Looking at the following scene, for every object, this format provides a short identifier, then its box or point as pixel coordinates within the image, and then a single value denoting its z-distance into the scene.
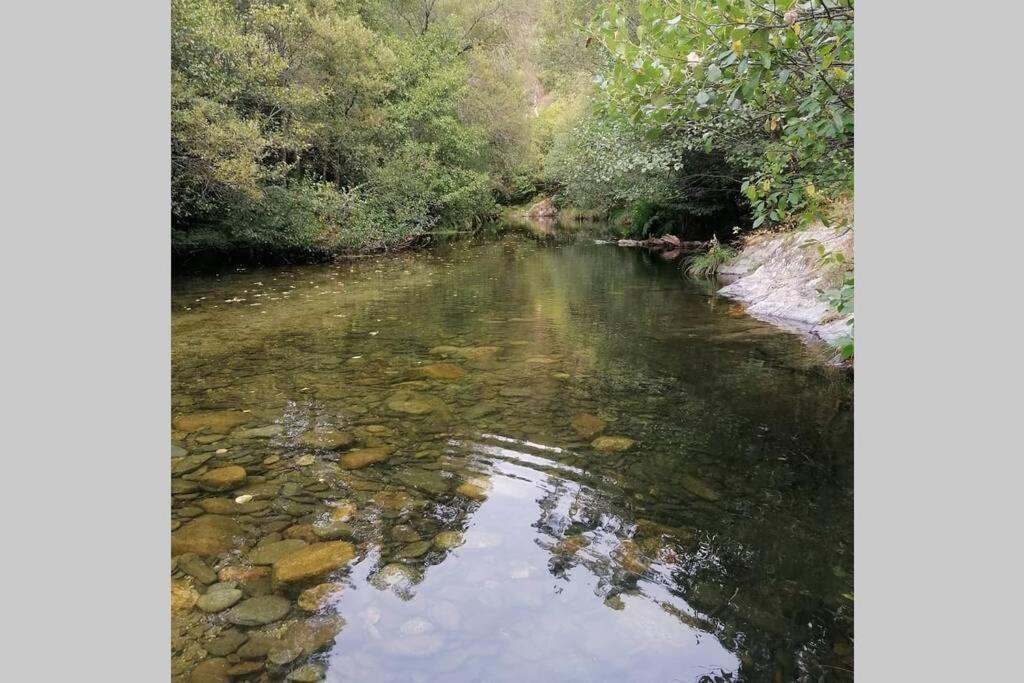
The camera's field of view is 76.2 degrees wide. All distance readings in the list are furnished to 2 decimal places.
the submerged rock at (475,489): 5.01
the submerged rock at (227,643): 3.24
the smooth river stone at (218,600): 3.59
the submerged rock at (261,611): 3.48
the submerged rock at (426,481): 5.07
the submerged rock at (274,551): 4.06
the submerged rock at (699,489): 4.91
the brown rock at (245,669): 3.09
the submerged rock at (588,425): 6.19
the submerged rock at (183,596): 3.60
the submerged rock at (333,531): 4.35
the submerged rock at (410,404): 6.79
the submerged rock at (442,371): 7.96
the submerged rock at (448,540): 4.30
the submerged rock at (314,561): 3.92
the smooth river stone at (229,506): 4.65
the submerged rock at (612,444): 5.84
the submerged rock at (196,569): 3.86
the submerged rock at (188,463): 5.31
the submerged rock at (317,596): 3.63
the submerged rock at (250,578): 3.76
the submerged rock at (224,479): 5.05
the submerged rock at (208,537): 4.17
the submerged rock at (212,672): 3.06
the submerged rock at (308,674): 3.08
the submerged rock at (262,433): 6.09
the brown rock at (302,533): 4.33
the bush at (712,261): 17.59
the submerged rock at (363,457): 5.48
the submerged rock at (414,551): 4.16
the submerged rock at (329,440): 5.86
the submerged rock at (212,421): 6.23
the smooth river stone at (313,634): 3.31
